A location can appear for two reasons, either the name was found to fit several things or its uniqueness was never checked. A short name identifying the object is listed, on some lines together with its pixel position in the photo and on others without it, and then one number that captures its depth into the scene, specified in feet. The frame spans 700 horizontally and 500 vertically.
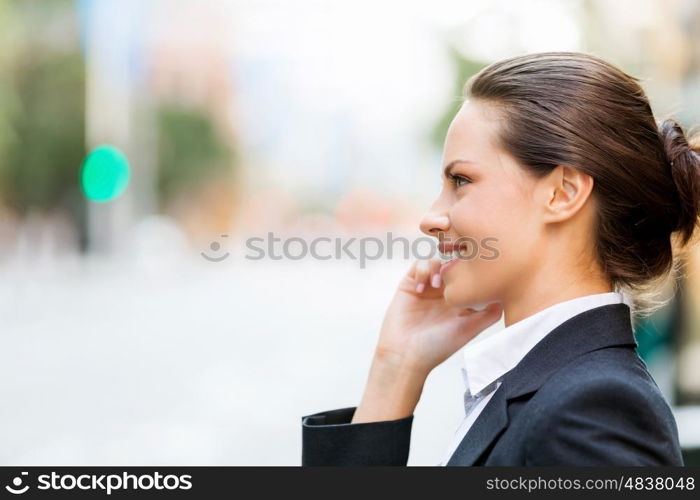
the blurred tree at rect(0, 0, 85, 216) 95.96
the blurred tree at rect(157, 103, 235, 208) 144.36
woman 5.60
